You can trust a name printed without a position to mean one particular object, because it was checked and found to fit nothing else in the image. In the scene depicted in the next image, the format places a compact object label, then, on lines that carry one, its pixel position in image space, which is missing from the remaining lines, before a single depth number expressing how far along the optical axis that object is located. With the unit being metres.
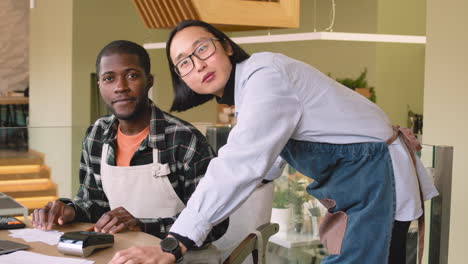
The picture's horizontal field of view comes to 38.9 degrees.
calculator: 2.16
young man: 2.29
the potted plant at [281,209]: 3.54
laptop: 1.86
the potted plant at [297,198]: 3.51
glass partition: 3.51
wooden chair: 2.13
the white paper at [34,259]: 1.76
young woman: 1.56
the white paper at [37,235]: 2.01
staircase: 3.86
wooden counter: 1.83
